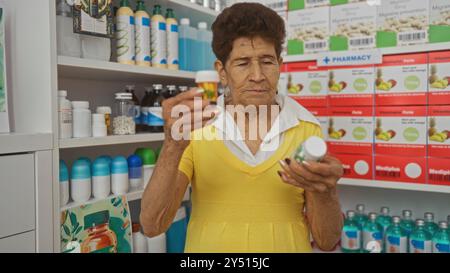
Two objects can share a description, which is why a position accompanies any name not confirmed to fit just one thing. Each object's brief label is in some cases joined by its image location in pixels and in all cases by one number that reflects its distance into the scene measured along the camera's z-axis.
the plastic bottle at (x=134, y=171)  1.73
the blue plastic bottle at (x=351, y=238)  1.91
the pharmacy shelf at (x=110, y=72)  1.42
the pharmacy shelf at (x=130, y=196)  1.46
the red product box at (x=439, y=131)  1.68
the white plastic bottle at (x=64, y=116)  1.38
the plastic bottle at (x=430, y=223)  1.79
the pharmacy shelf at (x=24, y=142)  1.15
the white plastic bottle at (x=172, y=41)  1.82
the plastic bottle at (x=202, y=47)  2.04
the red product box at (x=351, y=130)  1.87
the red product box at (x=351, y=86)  1.86
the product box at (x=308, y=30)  1.96
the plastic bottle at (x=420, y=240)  1.72
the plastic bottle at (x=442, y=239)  1.69
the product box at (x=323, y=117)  1.97
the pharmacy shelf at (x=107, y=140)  1.39
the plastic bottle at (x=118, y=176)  1.63
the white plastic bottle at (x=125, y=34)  1.62
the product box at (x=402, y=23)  1.72
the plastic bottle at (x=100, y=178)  1.56
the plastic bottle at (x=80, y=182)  1.50
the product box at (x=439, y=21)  1.67
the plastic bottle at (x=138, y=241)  1.76
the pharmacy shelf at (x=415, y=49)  1.68
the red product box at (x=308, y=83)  1.99
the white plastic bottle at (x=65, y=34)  1.39
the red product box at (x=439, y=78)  1.67
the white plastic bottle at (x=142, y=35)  1.69
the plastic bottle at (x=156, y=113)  1.80
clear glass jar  1.65
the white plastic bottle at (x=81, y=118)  1.45
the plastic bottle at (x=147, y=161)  1.80
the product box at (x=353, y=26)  1.83
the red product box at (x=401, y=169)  1.74
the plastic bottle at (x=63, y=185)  1.41
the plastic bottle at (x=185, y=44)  1.93
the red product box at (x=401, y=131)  1.74
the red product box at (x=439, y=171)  1.68
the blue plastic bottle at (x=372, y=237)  1.86
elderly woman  1.11
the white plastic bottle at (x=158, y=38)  1.75
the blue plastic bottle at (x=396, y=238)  1.79
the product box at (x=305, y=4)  1.95
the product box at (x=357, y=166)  1.87
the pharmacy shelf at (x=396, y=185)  1.69
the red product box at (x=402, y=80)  1.73
